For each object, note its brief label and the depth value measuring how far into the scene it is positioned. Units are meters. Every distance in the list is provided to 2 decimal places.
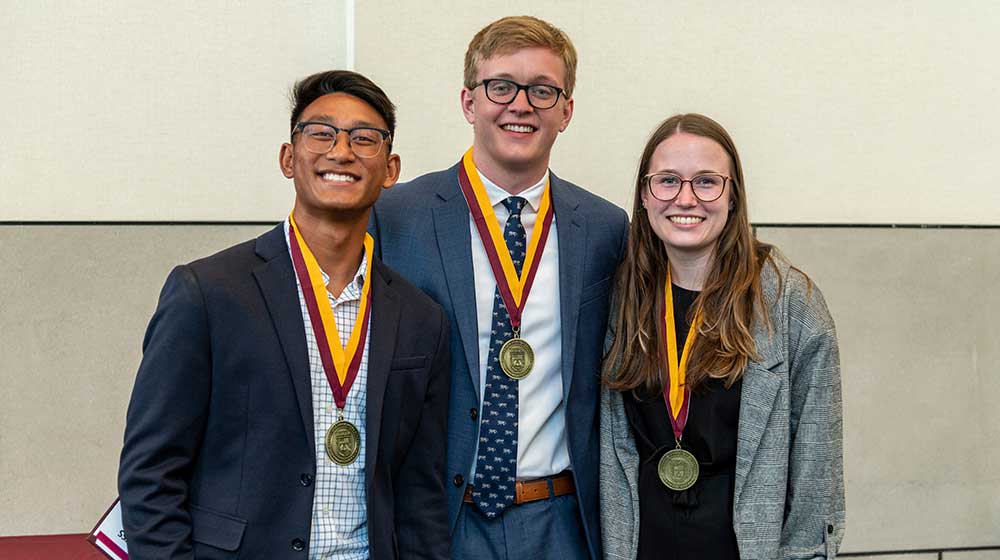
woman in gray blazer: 2.48
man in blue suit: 2.56
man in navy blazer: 2.03
